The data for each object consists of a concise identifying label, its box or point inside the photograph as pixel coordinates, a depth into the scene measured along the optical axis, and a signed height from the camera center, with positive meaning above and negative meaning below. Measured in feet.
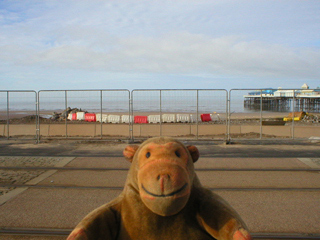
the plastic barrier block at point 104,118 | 71.82 +0.01
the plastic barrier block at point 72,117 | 81.07 +0.35
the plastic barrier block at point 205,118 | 73.20 -0.13
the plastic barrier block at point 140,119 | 67.41 -0.27
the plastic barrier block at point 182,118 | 71.31 -0.11
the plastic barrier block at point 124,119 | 70.75 -0.26
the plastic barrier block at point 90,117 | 76.02 +0.30
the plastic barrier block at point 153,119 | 67.73 -0.29
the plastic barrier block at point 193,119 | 69.24 -0.35
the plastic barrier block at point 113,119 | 70.66 -0.24
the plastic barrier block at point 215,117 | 73.22 +0.10
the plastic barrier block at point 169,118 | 71.56 -0.08
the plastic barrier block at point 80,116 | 78.63 +0.60
